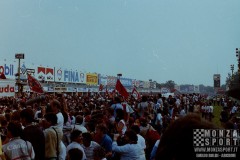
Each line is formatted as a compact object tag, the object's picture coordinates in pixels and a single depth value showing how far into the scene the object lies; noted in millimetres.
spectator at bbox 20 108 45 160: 6645
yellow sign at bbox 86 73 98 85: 64500
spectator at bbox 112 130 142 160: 6748
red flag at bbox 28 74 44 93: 17906
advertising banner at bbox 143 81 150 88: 107300
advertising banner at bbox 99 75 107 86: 71438
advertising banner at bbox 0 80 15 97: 15559
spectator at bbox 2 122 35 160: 5715
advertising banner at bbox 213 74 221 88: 44344
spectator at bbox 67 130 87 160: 7035
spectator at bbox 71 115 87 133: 8531
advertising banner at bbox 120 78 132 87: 84106
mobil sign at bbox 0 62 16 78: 36831
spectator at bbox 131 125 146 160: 6895
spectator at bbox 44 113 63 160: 7070
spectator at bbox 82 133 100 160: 6996
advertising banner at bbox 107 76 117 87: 75875
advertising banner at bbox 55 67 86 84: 51812
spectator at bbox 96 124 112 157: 7785
